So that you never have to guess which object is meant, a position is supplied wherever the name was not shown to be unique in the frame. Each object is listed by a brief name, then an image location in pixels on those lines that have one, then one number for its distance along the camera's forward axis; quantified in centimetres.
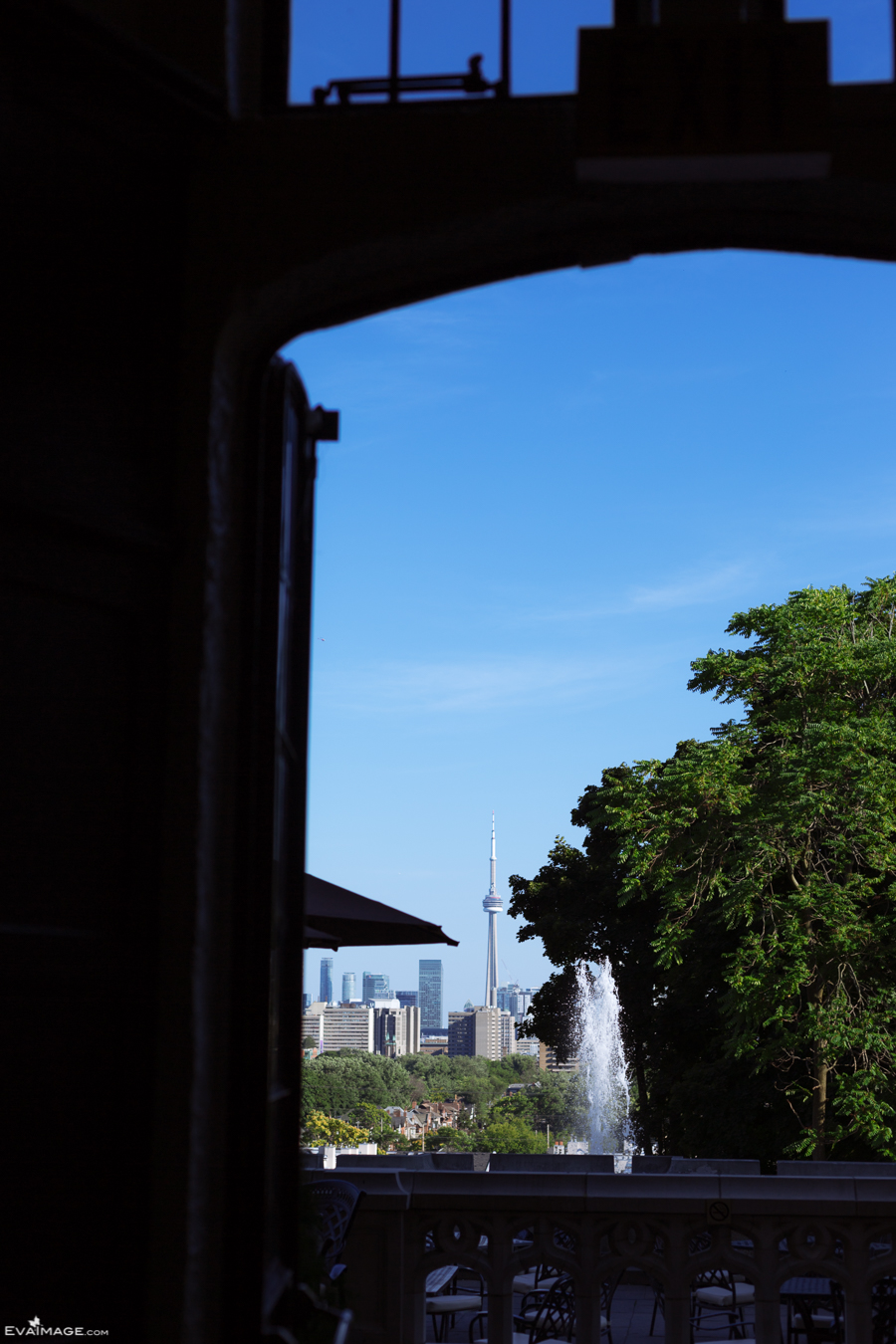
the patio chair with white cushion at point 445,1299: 827
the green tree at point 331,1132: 4478
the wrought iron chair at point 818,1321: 781
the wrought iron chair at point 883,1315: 710
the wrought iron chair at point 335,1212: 507
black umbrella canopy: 765
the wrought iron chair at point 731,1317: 855
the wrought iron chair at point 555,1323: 756
